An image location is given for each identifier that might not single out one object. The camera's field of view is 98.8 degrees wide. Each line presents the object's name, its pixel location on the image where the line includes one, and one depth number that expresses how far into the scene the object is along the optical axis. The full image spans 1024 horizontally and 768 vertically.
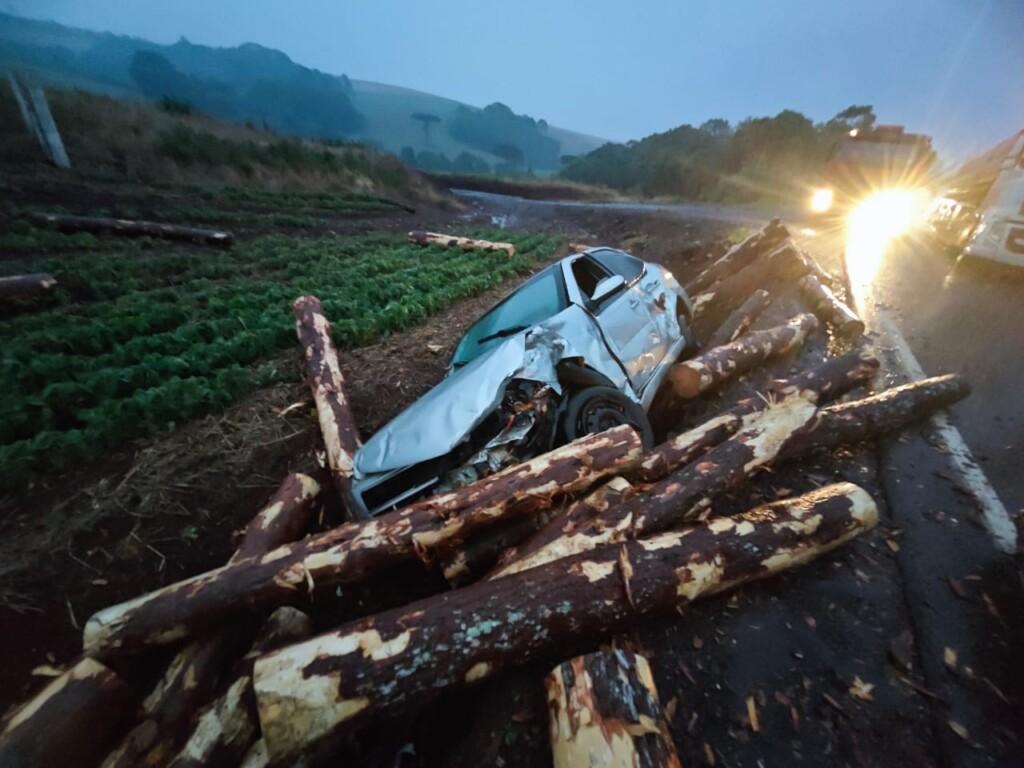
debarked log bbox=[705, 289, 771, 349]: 5.88
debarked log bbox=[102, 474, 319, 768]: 1.78
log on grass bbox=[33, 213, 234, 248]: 10.12
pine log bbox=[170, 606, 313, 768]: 1.71
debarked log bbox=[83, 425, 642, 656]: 2.08
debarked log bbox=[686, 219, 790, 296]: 7.72
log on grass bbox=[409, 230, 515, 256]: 12.12
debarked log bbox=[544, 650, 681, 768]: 1.50
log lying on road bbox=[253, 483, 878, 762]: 1.67
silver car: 2.87
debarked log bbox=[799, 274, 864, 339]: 5.48
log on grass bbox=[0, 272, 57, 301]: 6.06
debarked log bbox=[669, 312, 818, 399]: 4.32
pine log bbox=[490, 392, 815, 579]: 2.29
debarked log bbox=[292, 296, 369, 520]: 3.31
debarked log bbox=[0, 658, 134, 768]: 1.66
